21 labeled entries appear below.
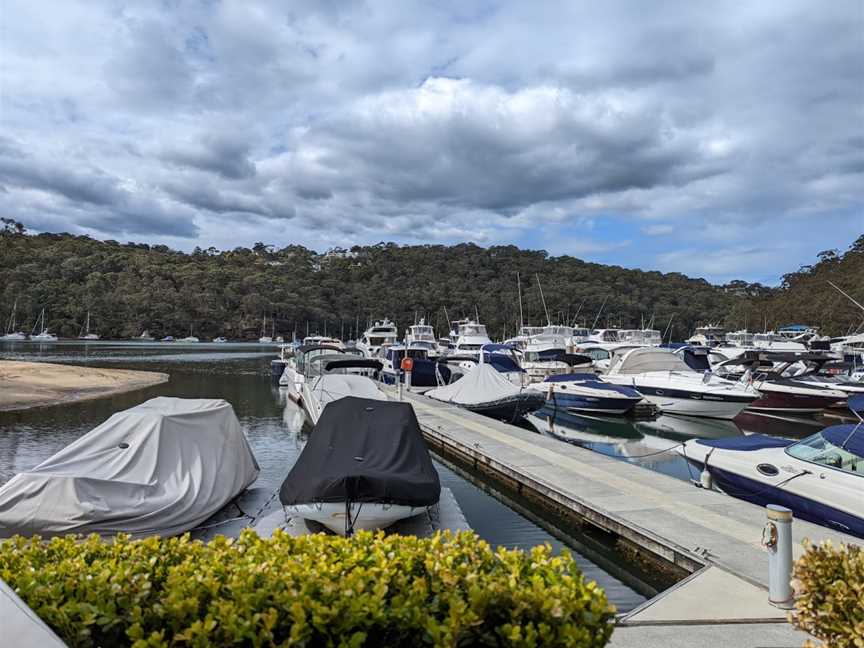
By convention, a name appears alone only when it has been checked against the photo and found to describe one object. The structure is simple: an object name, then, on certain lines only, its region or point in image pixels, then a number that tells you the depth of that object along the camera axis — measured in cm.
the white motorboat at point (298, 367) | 2734
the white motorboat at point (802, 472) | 869
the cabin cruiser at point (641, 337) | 4891
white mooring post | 545
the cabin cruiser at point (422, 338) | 4440
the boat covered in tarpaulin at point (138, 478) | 743
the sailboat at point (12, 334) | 9634
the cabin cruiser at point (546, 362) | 2956
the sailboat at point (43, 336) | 10012
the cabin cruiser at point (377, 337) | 5083
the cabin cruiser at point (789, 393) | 2302
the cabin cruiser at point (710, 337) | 5746
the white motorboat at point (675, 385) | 2239
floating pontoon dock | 536
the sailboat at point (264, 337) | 11898
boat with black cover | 764
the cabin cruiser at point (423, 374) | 3059
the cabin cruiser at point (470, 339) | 4697
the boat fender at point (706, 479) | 1134
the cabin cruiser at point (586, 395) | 2252
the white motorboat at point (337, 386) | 1708
